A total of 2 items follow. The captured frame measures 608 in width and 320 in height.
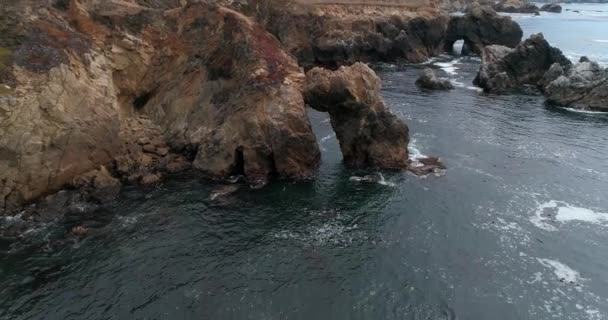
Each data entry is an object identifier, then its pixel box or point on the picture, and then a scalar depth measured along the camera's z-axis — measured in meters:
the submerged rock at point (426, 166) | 44.81
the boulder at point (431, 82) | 74.44
